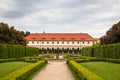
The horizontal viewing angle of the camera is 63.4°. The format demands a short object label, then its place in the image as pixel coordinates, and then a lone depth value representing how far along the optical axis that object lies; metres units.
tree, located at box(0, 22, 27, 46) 20.39
